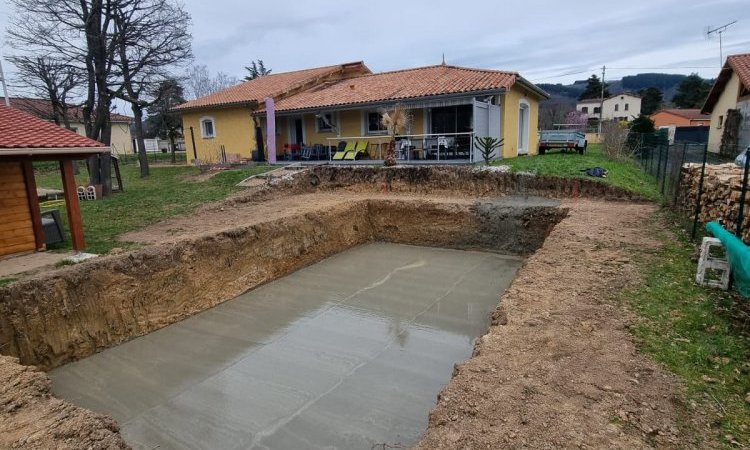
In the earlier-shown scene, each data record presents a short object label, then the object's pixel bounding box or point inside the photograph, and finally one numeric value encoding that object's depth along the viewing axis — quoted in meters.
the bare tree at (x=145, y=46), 15.99
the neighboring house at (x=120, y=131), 36.12
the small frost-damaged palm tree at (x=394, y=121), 16.72
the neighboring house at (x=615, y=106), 65.44
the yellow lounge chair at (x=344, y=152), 18.33
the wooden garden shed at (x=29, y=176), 7.85
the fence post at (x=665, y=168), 12.03
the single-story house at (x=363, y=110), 16.55
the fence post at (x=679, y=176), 9.93
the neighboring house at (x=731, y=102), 18.66
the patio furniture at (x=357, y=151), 18.12
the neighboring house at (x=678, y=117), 44.58
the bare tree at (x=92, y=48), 14.86
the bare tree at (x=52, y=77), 15.70
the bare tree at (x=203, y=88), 52.39
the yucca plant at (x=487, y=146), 15.41
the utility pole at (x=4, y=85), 12.77
